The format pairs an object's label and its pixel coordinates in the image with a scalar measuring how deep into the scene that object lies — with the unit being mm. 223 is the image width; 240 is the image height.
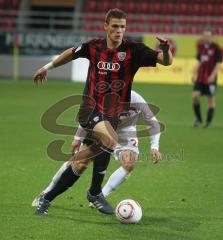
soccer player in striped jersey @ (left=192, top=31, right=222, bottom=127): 31937
